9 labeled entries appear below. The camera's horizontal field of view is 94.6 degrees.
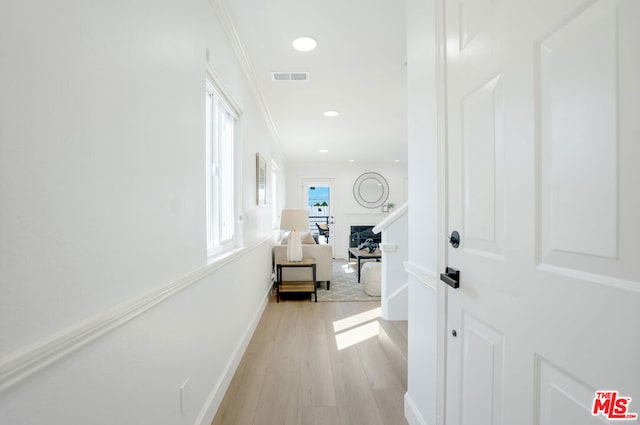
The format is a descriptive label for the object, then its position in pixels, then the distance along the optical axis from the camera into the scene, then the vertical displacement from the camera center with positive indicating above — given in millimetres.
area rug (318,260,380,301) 4141 -1245
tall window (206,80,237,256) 2074 +293
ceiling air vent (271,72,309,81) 2818 +1297
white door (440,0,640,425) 571 -3
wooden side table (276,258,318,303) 4047 -1056
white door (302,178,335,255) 7922 +249
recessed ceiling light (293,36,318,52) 2256 +1298
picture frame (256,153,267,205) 3453 +370
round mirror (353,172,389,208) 7973 +518
